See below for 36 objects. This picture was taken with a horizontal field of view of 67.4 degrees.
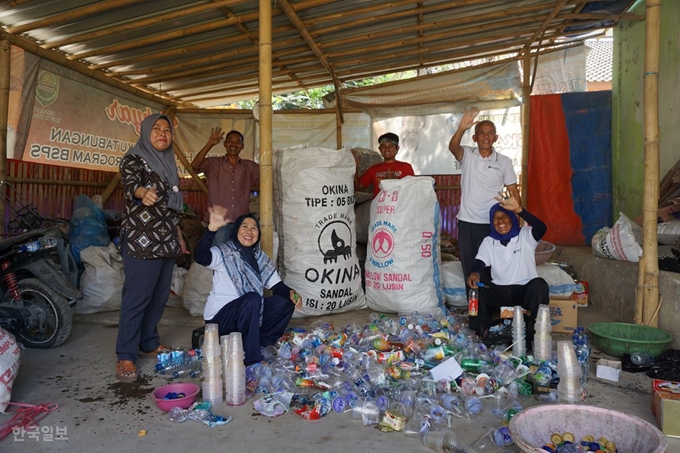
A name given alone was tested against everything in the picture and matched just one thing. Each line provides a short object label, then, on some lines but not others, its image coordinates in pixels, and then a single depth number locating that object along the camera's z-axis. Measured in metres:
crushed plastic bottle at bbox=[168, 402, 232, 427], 2.27
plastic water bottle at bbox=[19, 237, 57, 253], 3.38
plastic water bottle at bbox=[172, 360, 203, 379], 2.87
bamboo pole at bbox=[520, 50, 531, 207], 5.99
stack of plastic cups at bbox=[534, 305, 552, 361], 2.82
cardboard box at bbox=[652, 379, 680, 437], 2.09
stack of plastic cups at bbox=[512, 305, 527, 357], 2.97
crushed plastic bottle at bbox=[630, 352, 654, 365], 2.89
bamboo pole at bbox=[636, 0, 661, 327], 3.28
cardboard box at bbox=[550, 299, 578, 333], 3.72
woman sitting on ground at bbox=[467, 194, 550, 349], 3.49
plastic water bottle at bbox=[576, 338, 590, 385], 2.75
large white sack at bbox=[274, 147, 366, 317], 4.02
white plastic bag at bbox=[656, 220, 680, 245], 3.99
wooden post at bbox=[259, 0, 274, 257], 3.58
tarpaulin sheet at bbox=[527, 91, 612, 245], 6.04
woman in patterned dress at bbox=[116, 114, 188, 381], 2.82
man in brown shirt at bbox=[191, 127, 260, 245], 4.41
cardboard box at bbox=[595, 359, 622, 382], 2.76
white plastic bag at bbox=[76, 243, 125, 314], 4.42
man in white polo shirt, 3.94
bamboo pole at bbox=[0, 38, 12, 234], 4.23
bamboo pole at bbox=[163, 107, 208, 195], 6.18
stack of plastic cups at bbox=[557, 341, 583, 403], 2.28
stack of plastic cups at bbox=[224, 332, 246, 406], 2.46
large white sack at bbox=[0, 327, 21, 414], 2.31
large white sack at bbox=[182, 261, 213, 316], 4.23
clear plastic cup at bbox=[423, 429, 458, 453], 1.99
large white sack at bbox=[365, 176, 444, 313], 4.01
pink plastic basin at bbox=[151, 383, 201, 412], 2.36
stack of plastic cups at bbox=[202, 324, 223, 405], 2.45
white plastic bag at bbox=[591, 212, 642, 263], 3.98
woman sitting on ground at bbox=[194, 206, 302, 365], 2.95
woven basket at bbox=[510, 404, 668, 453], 1.78
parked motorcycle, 3.37
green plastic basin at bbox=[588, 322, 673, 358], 3.01
